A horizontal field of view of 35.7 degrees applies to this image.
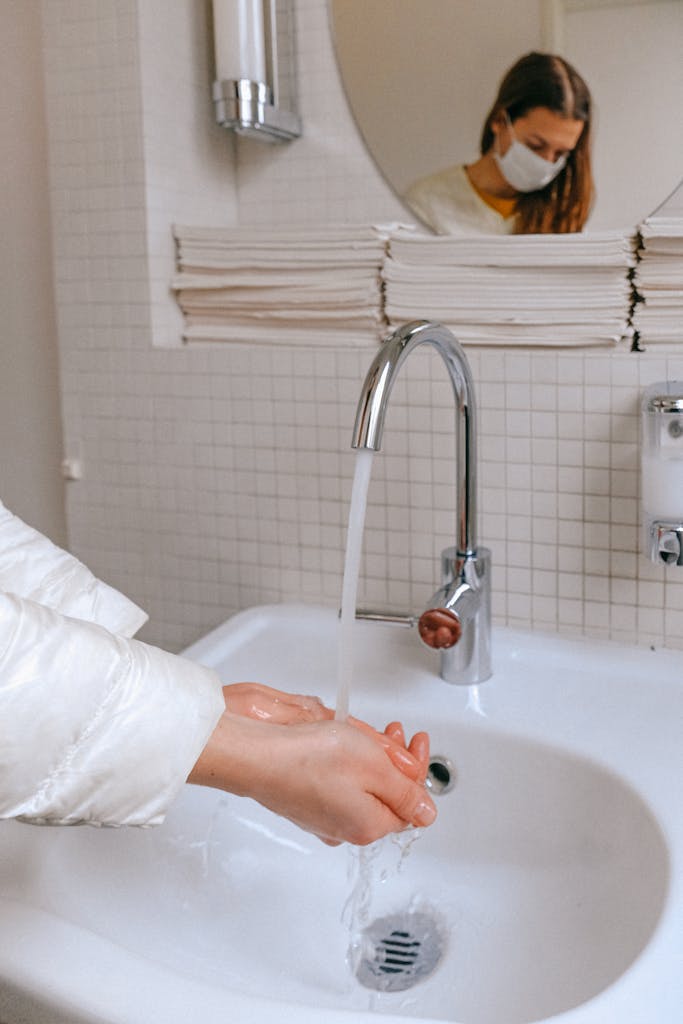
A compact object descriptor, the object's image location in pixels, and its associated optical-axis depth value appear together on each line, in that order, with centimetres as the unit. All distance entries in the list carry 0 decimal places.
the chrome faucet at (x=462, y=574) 98
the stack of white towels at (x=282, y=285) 122
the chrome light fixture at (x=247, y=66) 124
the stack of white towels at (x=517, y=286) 110
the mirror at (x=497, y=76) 112
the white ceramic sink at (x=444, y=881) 68
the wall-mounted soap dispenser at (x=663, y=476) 99
